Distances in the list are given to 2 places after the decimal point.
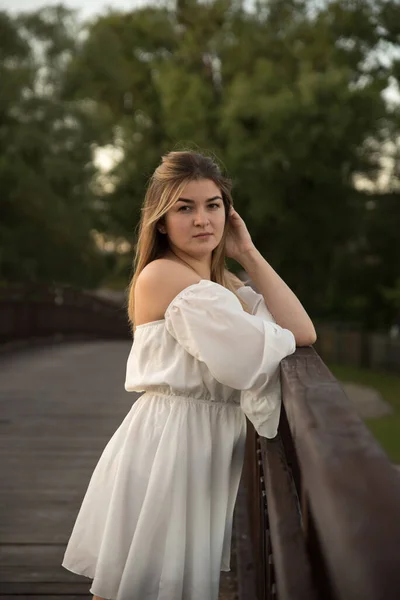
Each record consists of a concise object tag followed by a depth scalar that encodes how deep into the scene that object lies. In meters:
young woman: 2.50
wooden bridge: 1.26
